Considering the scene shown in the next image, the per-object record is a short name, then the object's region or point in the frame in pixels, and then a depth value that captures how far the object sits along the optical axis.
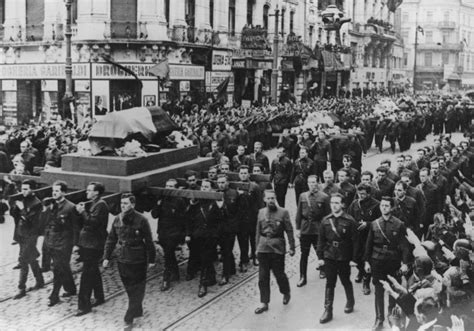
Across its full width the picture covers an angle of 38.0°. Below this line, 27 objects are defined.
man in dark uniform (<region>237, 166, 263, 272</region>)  11.37
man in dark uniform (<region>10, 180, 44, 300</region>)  9.98
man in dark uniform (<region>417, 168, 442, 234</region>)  12.38
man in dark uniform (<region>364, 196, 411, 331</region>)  8.73
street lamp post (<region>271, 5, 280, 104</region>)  31.22
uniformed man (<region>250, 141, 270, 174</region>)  15.24
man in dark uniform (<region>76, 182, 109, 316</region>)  9.35
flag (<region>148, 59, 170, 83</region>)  25.88
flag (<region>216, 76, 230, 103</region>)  29.44
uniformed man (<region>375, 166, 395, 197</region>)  12.34
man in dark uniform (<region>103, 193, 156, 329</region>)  8.94
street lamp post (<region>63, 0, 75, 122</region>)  22.47
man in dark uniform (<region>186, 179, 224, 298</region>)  10.38
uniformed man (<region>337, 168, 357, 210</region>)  12.31
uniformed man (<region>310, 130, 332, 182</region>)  17.36
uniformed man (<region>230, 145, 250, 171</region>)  15.02
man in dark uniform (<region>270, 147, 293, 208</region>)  14.88
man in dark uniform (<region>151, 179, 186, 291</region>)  10.53
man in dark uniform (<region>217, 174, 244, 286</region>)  10.79
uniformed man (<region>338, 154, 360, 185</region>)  13.42
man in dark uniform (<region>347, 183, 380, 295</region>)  10.48
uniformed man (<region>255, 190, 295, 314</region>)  9.45
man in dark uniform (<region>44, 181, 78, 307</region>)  9.62
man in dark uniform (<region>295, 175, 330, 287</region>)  10.63
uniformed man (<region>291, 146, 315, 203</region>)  15.05
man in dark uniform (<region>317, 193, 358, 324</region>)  9.16
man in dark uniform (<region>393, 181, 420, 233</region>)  10.70
